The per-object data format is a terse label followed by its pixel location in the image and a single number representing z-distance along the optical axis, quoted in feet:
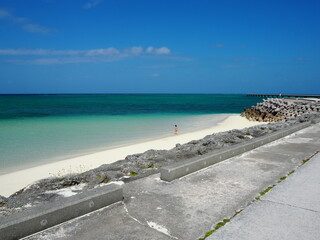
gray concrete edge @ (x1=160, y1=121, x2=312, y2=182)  13.94
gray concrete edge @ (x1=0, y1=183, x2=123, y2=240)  8.43
